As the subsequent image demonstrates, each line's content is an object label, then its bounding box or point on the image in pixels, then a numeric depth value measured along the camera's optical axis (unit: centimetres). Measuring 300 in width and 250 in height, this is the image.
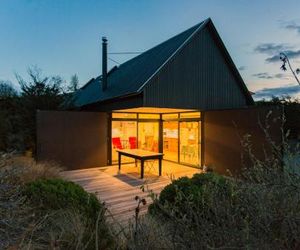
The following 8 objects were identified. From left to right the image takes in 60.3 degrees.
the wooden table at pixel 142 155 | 890
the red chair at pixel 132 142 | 1266
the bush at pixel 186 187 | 419
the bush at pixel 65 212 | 303
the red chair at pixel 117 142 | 1215
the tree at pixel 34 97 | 1136
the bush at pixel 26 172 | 361
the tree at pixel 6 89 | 1481
